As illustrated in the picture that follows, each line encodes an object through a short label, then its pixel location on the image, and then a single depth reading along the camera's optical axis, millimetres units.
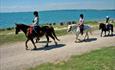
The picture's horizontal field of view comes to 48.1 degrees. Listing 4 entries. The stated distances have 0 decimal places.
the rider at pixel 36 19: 9468
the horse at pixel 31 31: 9421
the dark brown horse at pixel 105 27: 12564
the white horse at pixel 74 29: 10979
